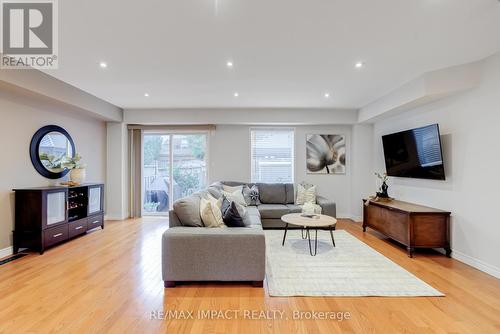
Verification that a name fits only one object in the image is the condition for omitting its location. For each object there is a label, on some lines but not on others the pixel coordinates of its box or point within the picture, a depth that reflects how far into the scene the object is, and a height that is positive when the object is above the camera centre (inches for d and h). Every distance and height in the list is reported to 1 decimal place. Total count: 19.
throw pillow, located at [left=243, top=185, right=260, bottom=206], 209.8 -21.8
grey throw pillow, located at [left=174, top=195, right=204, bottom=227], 112.3 -19.4
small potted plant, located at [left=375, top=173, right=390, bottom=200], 185.8 -17.9
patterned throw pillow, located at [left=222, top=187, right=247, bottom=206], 184.7 -19.5
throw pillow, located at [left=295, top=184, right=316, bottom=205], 211.3 -22.2
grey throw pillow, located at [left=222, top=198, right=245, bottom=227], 110.9 -21.3
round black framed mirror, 155.9 +15.5
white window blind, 240.1 +14.8
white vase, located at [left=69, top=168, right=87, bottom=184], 173.6 -2.0
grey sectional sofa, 101.6 -35.9
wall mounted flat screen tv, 142.2 +9.8
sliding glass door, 241.3 +5.1
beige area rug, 98.3 -48.4
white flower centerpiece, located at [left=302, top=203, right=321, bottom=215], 162.1 -26.3
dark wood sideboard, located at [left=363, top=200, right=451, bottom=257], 137.6 -34.5
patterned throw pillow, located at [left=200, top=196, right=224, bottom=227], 113.4 -20.7
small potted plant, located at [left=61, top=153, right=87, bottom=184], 172.1 +2.3
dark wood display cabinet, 139.8 -27.2
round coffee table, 134.8 -29.7
